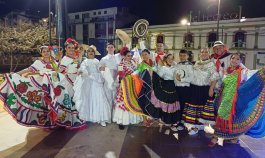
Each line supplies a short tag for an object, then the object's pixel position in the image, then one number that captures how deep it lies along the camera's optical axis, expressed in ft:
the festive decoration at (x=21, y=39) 30.77
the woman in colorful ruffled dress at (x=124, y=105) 9.99
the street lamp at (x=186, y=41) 57.84
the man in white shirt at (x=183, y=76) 9.13
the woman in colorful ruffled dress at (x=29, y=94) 8.77
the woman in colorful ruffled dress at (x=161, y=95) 9.32
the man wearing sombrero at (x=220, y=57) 9.07
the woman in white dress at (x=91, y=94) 9.93
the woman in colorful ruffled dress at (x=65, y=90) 9.20
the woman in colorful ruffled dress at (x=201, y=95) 8.92
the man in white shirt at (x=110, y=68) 10.57
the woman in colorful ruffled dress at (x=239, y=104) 7.99
